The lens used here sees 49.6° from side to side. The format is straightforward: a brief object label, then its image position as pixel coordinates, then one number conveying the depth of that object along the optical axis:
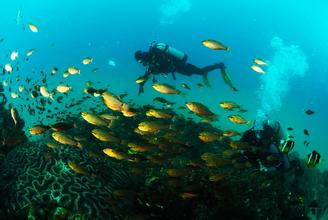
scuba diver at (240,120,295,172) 8.18
